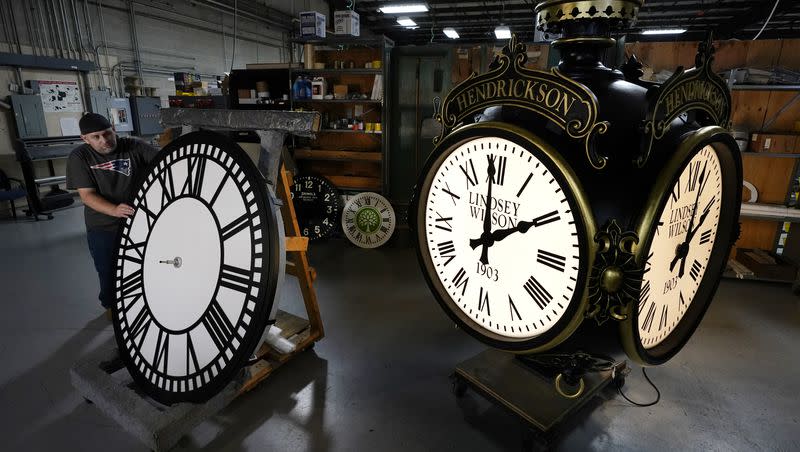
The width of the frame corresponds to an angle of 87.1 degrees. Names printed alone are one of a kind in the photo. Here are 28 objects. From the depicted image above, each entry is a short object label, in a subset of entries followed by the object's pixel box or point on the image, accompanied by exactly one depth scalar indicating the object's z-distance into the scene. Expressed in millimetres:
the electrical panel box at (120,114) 6348
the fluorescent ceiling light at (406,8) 7969
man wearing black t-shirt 2461
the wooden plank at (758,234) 3967
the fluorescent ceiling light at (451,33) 10902
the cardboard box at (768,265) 3605
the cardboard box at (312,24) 4438
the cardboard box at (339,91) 4792
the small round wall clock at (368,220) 4520
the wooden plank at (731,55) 3994
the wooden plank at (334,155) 4797
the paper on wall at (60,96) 5668
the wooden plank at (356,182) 5031
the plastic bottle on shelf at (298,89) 4758
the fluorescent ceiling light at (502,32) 9580
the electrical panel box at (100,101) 6070
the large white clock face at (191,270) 1311
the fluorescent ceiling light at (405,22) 10105
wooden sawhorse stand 2094
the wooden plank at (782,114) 3715
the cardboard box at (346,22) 4465
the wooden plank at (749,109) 3777
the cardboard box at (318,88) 4742
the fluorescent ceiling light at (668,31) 9391
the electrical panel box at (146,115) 6621
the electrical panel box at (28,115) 5309
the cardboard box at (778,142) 3543
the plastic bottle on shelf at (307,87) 4777
